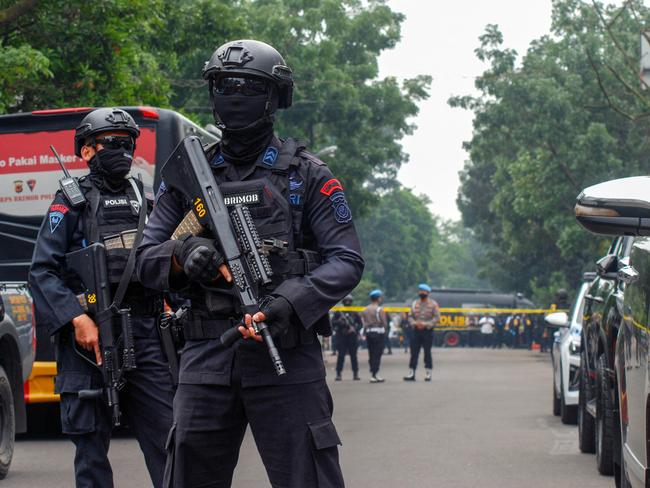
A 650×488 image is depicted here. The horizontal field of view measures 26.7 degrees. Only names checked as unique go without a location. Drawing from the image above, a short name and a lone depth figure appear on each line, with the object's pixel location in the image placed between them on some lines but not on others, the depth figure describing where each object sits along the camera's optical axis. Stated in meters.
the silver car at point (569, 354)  12.91
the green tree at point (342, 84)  38.28
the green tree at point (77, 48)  17.41
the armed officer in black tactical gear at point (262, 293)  4.23
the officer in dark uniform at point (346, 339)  26.47
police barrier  58.94
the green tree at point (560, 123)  39.16
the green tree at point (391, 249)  84.12
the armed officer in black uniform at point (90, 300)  5.86
